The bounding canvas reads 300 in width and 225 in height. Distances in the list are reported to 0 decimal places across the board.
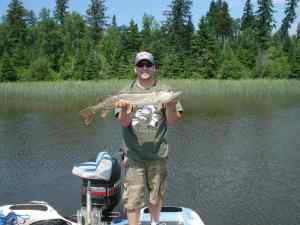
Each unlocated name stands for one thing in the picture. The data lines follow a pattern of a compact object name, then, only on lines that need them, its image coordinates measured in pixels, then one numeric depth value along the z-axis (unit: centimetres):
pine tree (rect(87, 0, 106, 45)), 6180
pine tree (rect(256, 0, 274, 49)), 5388
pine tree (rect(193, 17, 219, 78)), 5106
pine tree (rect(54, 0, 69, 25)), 6398
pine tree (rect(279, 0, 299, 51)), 5531
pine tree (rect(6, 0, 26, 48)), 5975
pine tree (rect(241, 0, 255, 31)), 6281
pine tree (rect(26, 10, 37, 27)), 7572
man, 405
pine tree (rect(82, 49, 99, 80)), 4988
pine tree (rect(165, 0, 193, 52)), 5750
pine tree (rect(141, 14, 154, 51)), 5597
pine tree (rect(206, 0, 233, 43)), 6425
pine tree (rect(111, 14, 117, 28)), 6666
